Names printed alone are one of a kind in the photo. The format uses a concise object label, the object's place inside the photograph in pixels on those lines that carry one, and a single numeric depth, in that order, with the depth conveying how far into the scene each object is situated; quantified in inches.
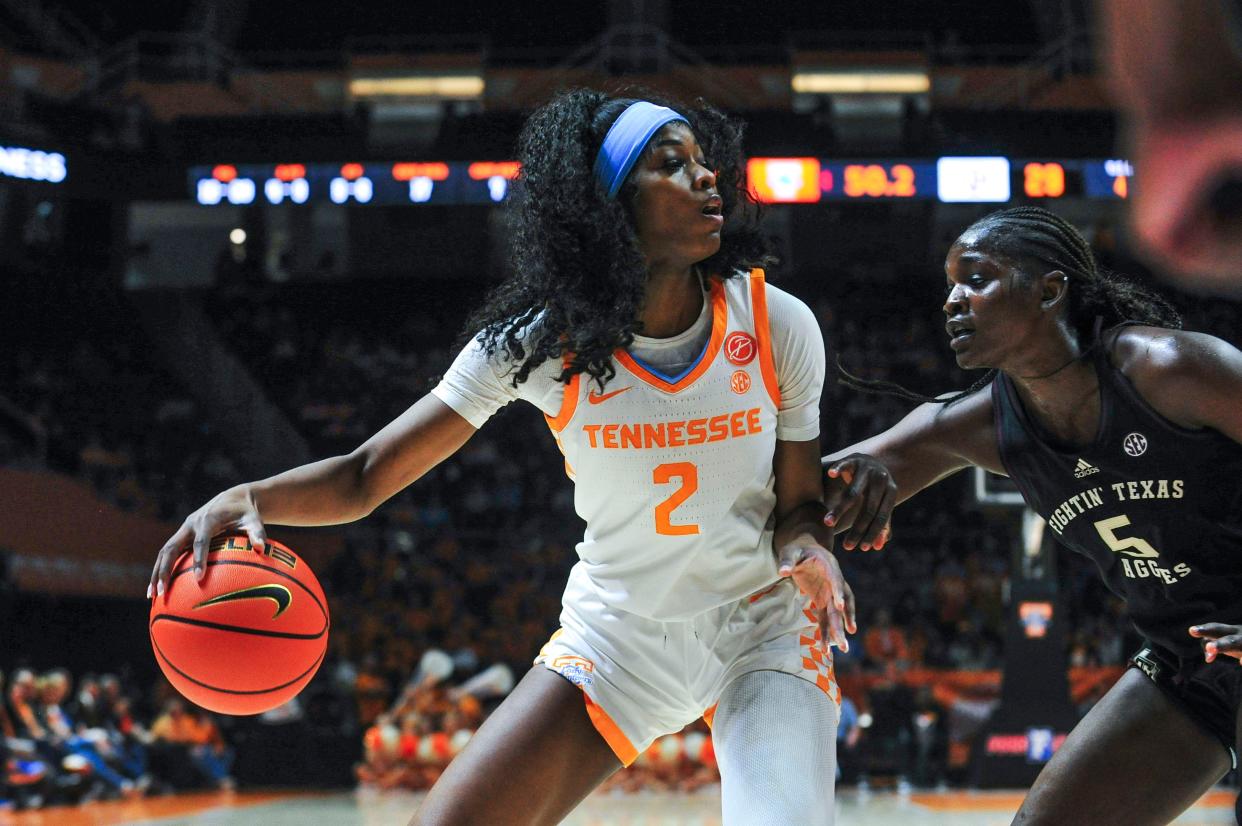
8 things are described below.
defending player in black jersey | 119.0
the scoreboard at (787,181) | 535.2
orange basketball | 118.3
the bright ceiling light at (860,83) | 609.0
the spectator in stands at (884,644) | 487.8
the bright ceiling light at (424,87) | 639.1
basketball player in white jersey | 117.3
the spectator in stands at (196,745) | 445.4
